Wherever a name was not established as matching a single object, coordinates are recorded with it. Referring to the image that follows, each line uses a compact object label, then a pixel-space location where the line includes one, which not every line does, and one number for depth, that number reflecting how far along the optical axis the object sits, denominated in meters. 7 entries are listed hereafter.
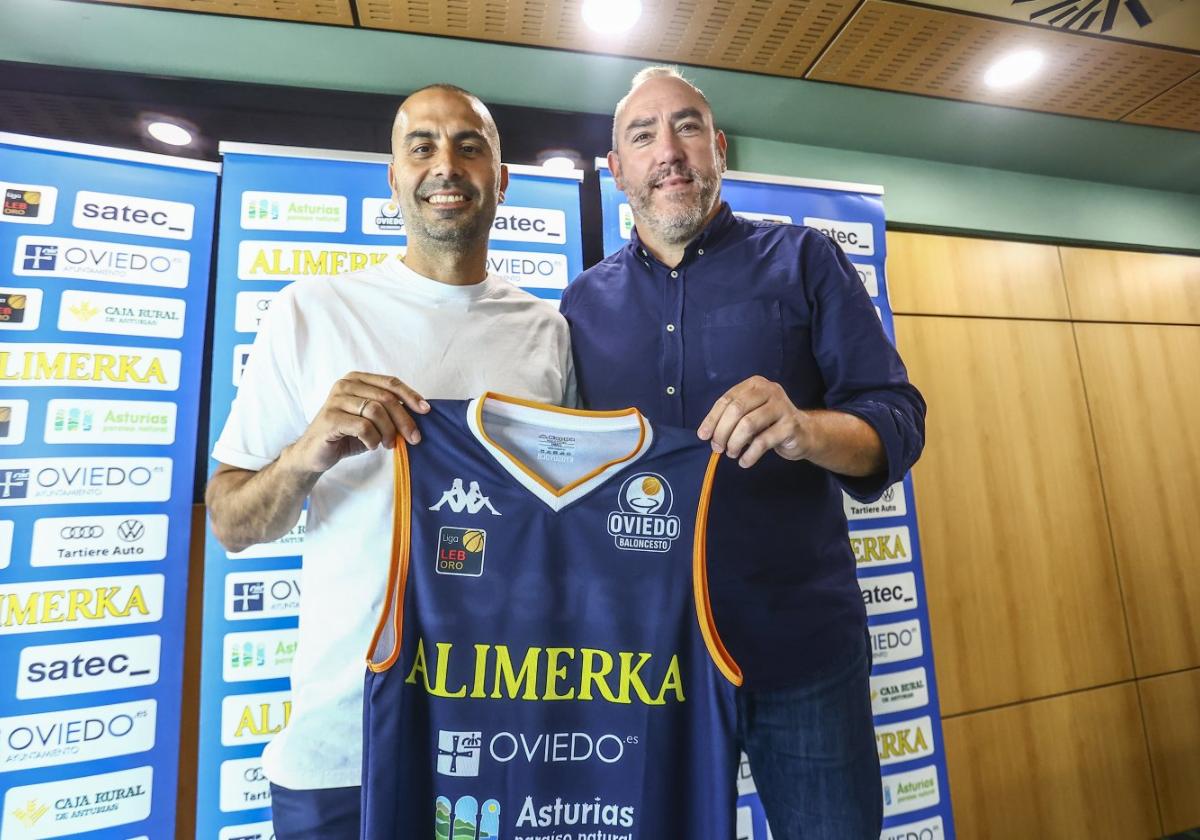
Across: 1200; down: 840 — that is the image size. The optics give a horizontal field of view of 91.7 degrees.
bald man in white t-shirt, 0.97
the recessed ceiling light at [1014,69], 2.32
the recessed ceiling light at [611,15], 1.93
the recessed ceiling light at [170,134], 2.07
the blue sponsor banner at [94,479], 1.63
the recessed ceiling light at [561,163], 2.40
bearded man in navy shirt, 1.05
